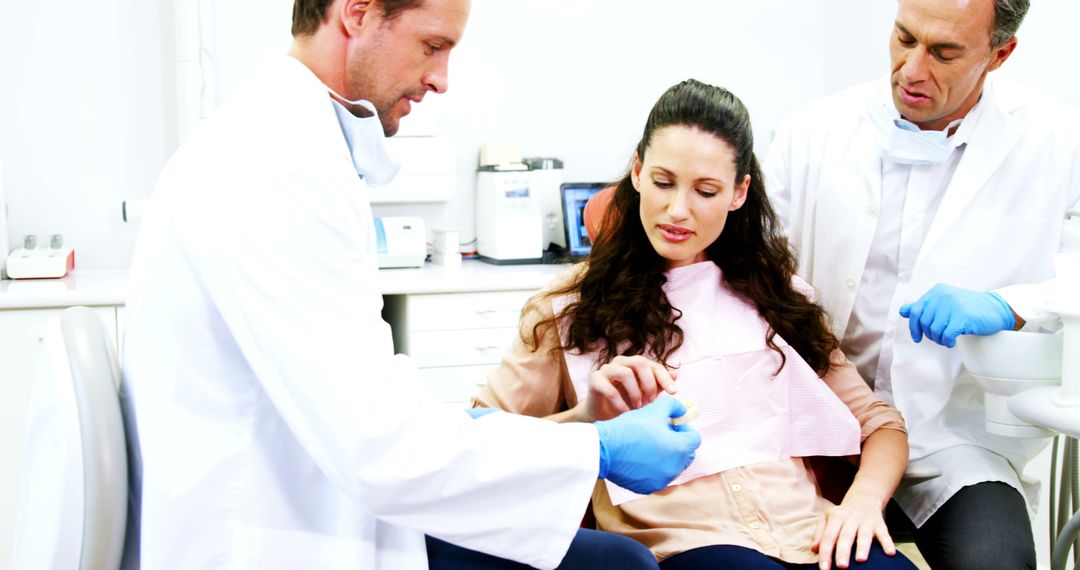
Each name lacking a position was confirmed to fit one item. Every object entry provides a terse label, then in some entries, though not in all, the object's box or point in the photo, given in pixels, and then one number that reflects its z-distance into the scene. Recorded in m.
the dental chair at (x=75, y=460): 0.99
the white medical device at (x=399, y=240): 3.08
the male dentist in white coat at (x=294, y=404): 1.01
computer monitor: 3.26
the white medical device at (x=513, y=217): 3.17
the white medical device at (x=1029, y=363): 1.30
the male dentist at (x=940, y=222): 1.59
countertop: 2.51
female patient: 1.41
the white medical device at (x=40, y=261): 2.75
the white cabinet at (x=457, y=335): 2.80
